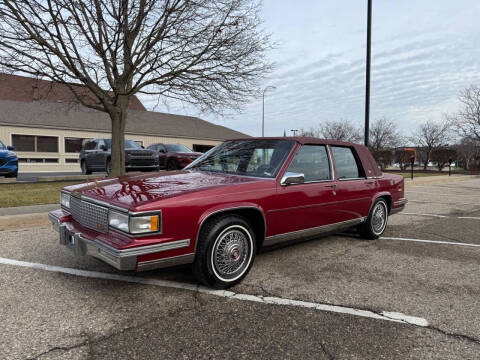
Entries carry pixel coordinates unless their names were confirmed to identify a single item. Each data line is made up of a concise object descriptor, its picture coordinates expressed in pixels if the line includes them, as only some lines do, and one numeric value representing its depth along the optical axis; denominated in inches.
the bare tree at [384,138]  1680.6
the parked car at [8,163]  450.0
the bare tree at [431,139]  1567.4
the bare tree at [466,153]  1733.4
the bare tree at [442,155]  1339.2
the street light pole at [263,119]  1197.7
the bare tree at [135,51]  283.6
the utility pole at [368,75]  454.4
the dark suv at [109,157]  503.7
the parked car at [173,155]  550.6
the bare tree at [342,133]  1825.8
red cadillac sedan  106.6
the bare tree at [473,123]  1238.9
